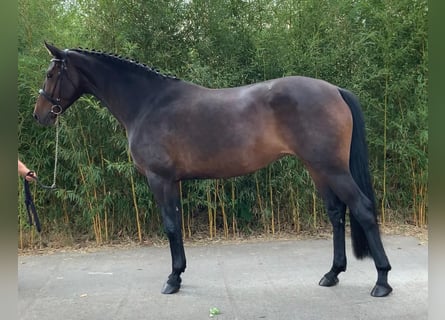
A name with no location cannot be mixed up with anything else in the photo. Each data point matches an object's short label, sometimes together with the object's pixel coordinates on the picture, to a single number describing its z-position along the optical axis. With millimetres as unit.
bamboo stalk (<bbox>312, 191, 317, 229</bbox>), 4716
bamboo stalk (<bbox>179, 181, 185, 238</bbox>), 4766
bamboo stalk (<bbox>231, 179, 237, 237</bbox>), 4485
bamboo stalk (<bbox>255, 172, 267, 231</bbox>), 4594
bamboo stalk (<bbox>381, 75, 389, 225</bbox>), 4547
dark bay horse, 2959
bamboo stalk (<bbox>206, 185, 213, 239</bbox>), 4428
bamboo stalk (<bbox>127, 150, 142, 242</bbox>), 4375
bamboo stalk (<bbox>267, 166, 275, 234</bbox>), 4527
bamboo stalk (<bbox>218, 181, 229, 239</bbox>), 4481
